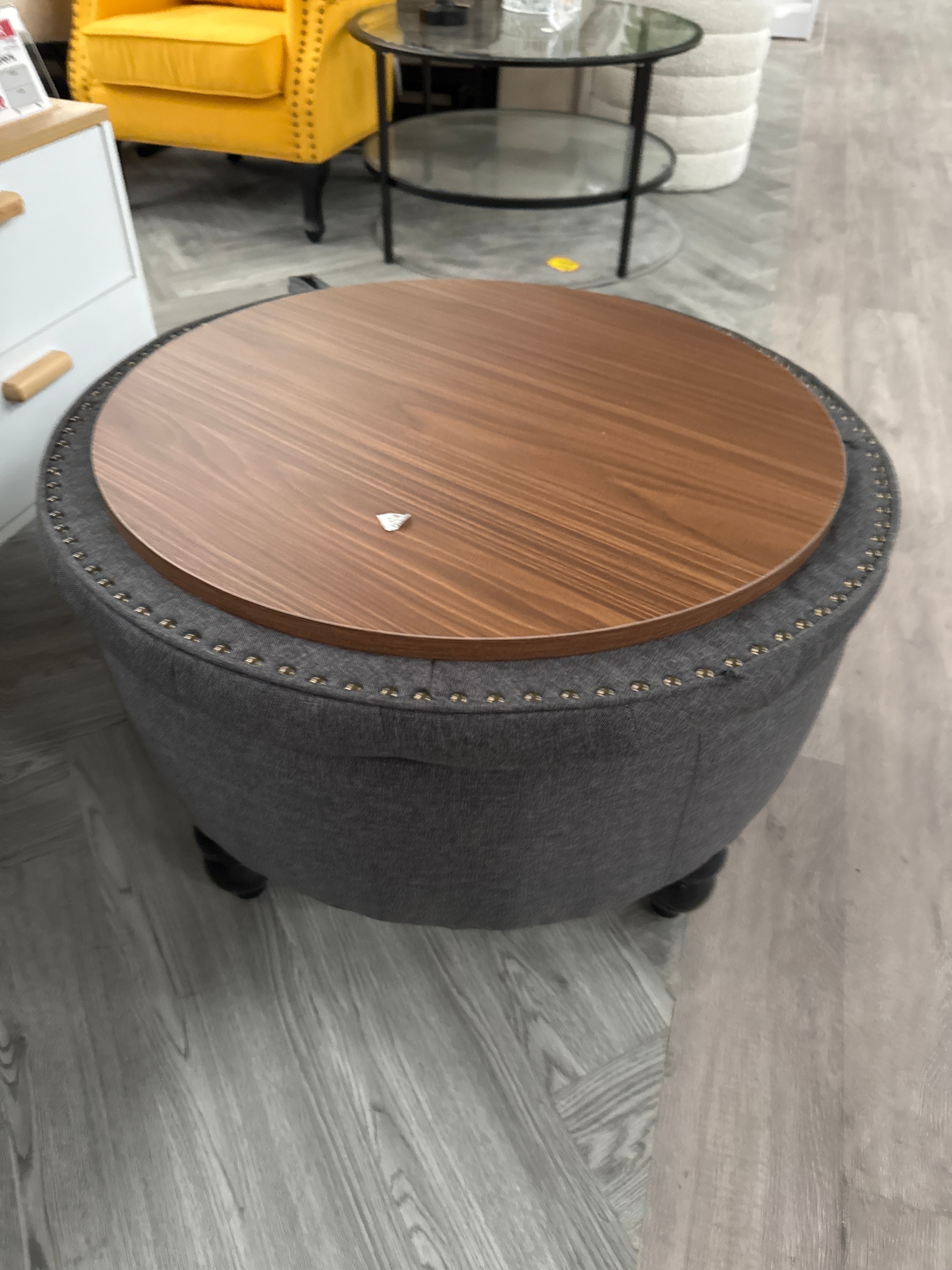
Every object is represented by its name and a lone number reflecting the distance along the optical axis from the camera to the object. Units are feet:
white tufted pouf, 8.79
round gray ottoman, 2.20
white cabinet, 3.92
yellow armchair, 7.51
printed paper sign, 3.93
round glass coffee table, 6.87
